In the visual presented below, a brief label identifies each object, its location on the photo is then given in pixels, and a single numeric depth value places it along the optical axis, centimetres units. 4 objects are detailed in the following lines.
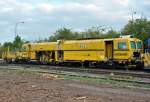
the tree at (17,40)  6063
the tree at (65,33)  6557
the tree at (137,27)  3680
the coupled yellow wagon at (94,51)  2543
